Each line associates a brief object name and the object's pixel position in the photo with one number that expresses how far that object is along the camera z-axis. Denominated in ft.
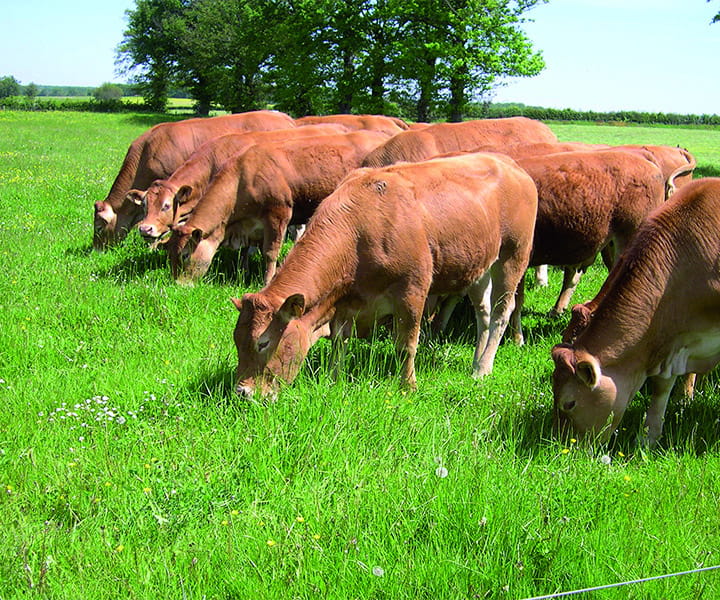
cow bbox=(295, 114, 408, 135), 45.32
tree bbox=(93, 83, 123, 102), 430.69
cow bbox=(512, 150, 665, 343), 27.09
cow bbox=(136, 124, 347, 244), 35.83
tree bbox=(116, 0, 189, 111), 229.04
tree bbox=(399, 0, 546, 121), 130.31
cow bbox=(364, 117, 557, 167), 34.22
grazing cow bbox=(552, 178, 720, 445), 16.92
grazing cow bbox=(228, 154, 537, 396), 18.40
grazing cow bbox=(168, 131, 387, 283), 32.48
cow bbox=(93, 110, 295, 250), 40.88
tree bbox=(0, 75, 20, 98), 432.66
